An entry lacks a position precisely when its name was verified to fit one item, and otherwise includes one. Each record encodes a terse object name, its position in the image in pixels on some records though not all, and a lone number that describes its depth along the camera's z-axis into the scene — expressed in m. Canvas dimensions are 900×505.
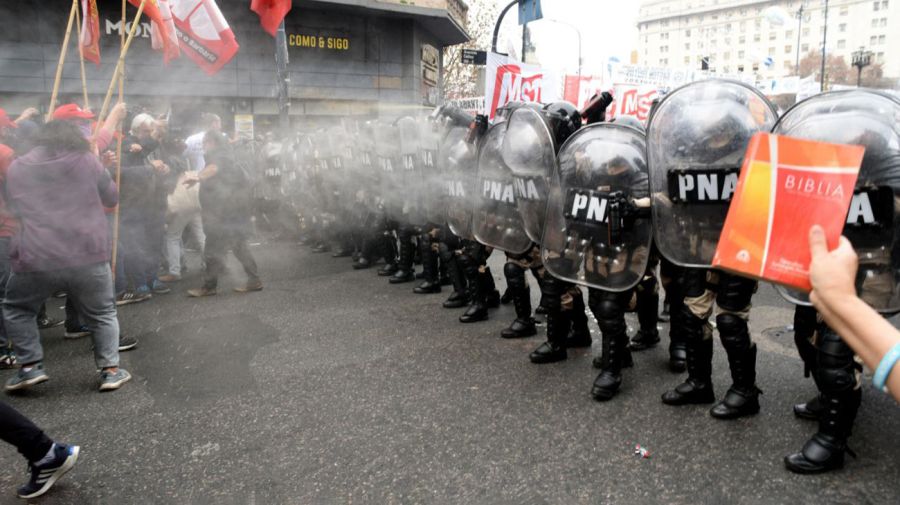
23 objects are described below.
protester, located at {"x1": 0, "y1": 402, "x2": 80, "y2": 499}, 2.48
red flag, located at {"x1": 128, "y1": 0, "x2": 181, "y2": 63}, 5.26
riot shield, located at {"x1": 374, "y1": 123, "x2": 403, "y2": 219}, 6.41
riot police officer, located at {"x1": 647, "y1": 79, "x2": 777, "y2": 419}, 2.81
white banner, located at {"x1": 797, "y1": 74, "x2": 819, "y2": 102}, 14.72
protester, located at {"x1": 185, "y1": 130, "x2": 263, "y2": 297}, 6.10
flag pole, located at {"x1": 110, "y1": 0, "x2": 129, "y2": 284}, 4.83
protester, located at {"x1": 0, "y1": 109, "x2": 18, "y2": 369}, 4.09
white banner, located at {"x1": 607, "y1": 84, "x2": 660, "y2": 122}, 10.95
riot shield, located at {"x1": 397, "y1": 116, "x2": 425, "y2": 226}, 5.99
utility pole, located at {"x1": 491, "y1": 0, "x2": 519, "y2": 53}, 12.41
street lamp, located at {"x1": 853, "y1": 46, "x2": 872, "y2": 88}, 25.96
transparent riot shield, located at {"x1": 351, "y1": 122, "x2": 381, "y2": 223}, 6.94
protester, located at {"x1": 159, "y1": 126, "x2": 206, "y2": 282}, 6.95
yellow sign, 15.59
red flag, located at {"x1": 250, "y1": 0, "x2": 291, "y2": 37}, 7.97
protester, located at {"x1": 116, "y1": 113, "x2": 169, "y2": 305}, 5.94
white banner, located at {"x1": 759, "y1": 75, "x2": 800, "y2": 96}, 16.05
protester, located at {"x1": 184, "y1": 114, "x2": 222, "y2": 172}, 8.49
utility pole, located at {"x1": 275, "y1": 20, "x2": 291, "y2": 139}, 9.74
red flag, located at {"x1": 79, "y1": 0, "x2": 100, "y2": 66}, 5.63
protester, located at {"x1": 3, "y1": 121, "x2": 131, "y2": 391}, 3.58
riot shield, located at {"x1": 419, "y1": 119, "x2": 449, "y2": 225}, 5.63
